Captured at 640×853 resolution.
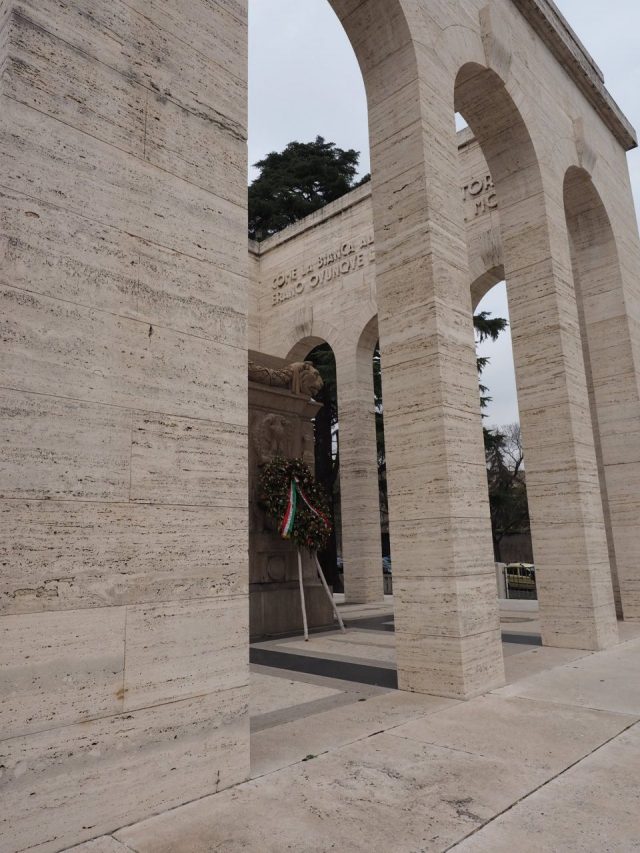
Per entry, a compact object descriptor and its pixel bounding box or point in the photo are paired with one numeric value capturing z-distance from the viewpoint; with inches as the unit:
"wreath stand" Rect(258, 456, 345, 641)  358.9
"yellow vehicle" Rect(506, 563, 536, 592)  877.8
